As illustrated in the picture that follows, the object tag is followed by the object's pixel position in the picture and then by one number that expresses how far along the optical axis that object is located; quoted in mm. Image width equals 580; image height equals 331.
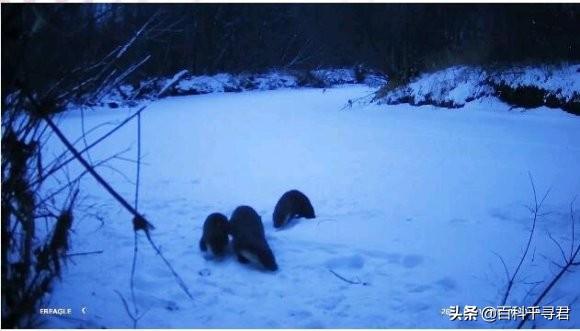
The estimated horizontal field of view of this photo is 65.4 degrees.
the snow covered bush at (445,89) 11195
